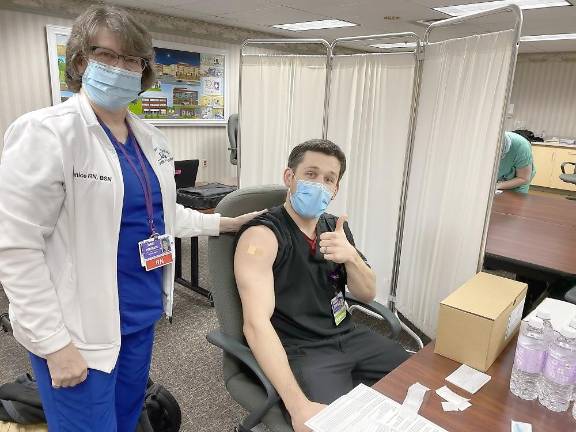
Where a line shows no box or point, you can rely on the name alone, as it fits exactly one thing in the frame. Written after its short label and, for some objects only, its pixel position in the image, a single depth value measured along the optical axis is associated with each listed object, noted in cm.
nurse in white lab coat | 93
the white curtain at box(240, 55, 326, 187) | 274
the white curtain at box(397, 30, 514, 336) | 163
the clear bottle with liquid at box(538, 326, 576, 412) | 99
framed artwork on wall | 515
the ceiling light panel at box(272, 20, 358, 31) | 533
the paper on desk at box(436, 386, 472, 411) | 101
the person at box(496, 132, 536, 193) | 328
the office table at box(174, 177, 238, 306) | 314
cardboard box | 117
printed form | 90
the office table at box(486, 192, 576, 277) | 194
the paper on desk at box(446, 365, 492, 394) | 109
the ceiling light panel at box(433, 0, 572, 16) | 403
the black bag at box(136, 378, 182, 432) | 157
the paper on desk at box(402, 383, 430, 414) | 99
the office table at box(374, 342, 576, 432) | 96
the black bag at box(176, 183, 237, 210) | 280
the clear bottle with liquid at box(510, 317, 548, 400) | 105
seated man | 133
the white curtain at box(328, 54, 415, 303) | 230
